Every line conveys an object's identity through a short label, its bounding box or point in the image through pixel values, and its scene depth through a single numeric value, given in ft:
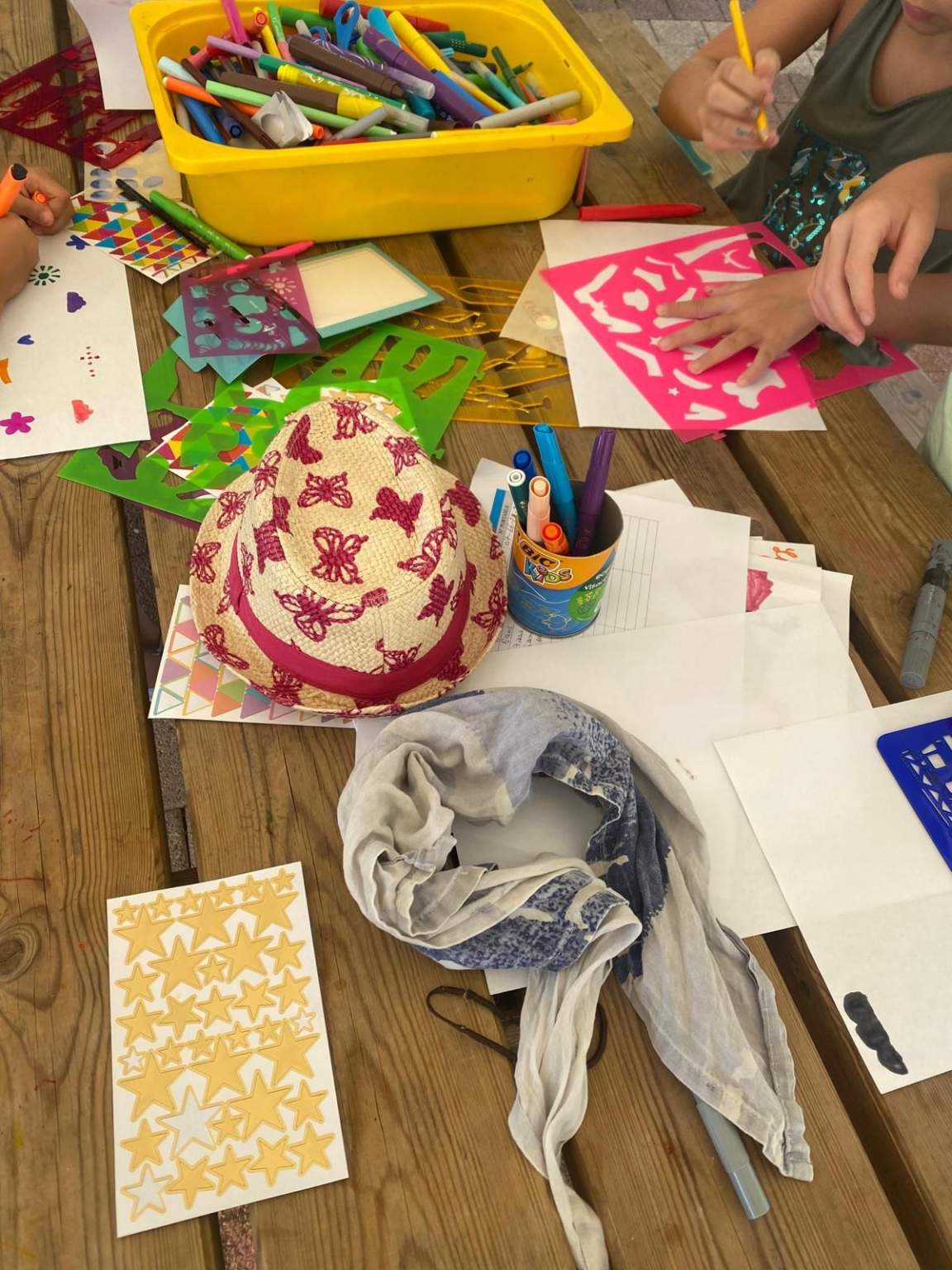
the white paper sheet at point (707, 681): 2.04
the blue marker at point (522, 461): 1.94
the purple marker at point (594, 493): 1.87
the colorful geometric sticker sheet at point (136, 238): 2.80
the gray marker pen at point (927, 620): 2.22
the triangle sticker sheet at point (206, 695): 2.02
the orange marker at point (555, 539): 1.94
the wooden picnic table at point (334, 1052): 1.52
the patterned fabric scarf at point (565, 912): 1.63
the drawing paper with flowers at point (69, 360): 2.42
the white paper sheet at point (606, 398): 2.66
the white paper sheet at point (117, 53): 3.21
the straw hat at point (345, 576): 1.77
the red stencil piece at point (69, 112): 3.10
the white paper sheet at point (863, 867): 1.80
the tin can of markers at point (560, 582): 1.97
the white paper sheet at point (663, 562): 2.29
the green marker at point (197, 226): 2.80
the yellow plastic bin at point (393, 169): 2.63
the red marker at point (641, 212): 3.13
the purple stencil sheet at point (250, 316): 2.59
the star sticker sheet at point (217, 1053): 1.53
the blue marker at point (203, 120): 2.73
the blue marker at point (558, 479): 1.93
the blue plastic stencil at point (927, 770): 2.01
